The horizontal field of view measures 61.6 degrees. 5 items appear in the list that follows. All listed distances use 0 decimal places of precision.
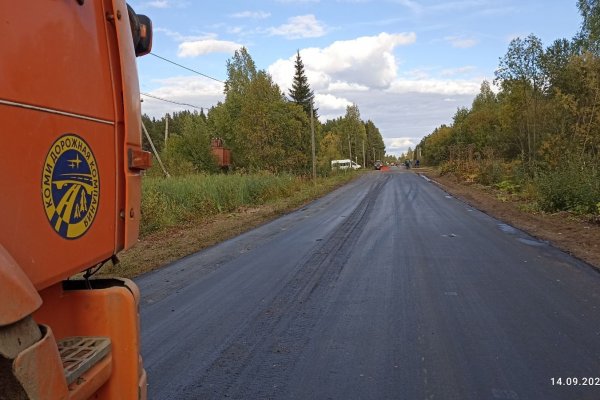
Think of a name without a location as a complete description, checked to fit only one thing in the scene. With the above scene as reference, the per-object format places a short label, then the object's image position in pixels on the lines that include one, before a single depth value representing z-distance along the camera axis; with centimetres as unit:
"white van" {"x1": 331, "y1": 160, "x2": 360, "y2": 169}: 6019
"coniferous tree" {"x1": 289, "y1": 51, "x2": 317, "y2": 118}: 6200
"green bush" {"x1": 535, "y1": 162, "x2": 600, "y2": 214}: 1391
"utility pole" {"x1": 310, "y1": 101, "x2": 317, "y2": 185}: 3490
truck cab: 170
